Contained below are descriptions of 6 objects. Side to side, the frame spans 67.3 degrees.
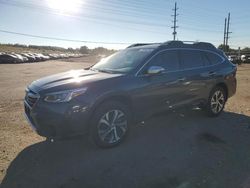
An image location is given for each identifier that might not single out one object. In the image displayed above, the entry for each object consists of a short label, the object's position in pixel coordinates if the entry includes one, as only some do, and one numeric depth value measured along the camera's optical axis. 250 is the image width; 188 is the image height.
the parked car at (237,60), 22.10
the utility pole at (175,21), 33.60
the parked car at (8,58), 26.51
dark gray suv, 2.85
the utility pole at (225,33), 34.83
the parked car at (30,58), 31.88
